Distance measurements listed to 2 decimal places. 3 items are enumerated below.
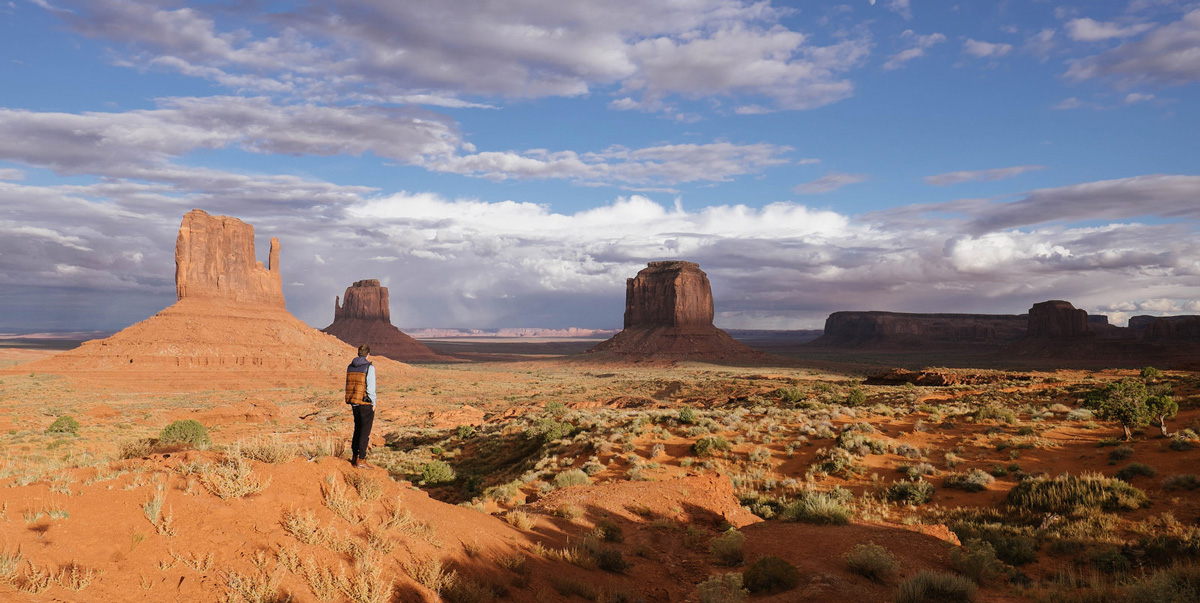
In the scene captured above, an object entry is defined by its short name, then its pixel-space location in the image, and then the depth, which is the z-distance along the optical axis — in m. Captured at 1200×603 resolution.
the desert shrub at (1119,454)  15.12
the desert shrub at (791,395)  33.82
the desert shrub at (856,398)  29.48
